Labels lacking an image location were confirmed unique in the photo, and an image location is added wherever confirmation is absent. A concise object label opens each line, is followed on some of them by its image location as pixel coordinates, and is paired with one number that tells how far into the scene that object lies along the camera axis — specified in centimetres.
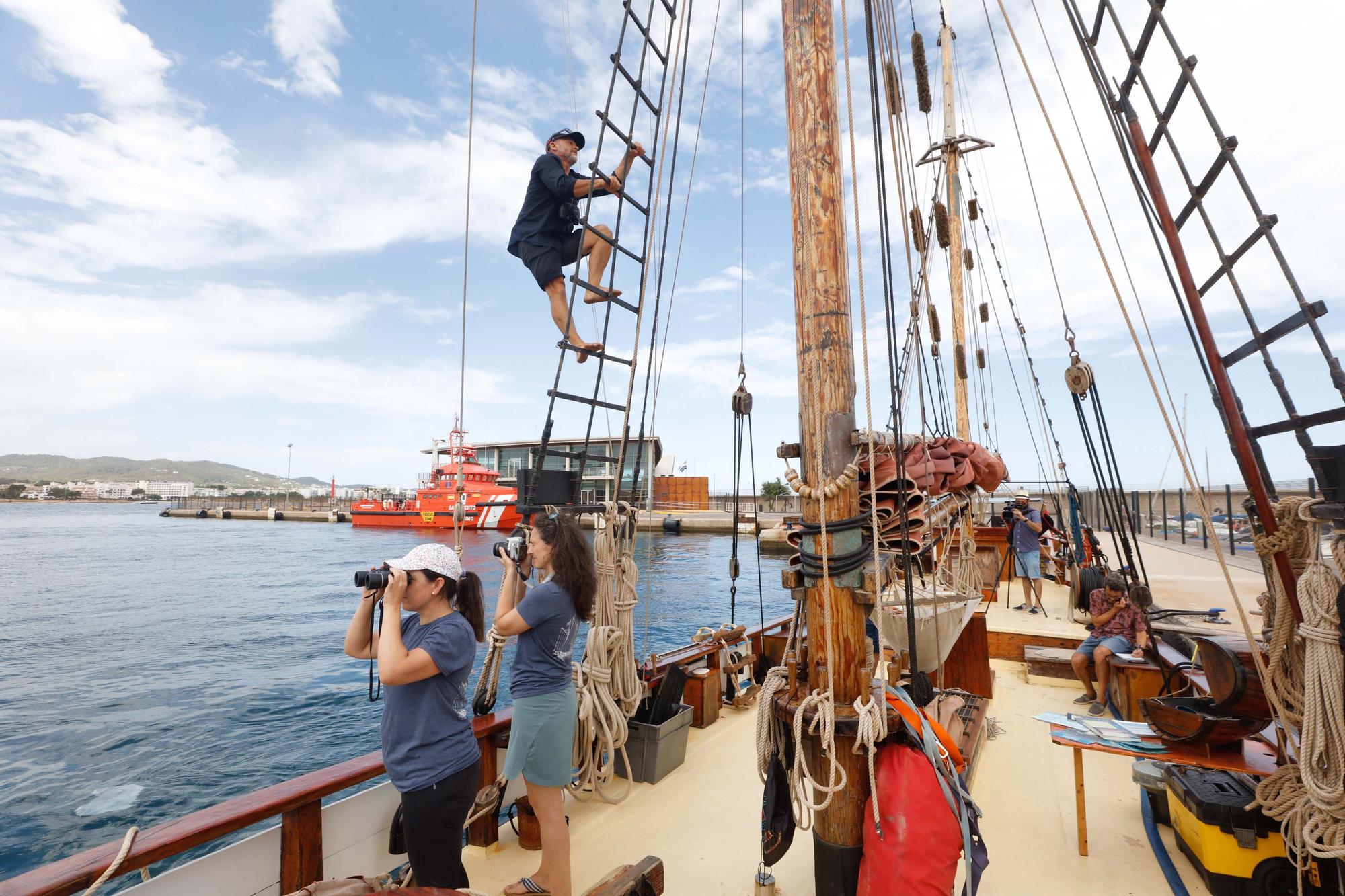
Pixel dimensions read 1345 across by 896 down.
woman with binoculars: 176
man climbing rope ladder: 348
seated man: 422
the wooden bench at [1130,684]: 383
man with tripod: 785
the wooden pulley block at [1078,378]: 560
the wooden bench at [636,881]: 137
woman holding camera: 216
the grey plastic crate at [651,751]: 327
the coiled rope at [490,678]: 263
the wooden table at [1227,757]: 209
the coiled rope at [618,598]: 308
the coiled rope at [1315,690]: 154
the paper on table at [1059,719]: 270
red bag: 166
